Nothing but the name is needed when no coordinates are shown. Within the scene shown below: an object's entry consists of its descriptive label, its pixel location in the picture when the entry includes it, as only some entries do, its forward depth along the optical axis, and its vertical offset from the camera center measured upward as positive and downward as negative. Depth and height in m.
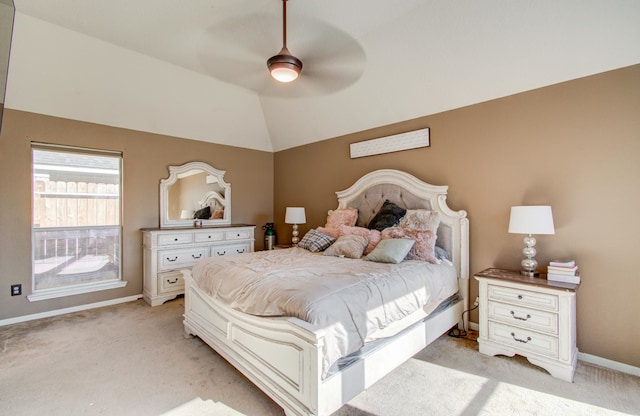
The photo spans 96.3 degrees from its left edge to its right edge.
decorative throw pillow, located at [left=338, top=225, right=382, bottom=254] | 3.13 -0.28
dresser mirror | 4.32 +0.20
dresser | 3.81 -0.62
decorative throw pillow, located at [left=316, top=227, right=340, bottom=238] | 3.60 -0.29
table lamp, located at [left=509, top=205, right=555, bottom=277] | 2.29 -0.14
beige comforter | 1.67 -0.57
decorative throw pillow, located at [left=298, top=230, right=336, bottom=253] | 3.41 -0.40
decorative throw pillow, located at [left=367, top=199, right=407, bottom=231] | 3.33 -0.09
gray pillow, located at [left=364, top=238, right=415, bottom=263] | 2.68 -0.40
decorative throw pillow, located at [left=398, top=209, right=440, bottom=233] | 3.05 -0.12
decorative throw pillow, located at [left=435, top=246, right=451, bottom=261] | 2.97 -0.48
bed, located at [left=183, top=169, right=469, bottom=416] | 1.56 -0.93
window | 3.42 -0.15
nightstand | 2.15 -0.90
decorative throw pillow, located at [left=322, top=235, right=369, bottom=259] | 2.98 -0.41
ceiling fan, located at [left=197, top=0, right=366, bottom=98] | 2.55 +1.72
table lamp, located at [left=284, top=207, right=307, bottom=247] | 4.48 -0.11
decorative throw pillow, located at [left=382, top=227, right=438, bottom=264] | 2.81 -0.34
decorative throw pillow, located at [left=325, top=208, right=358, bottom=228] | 3.77 -0.12
